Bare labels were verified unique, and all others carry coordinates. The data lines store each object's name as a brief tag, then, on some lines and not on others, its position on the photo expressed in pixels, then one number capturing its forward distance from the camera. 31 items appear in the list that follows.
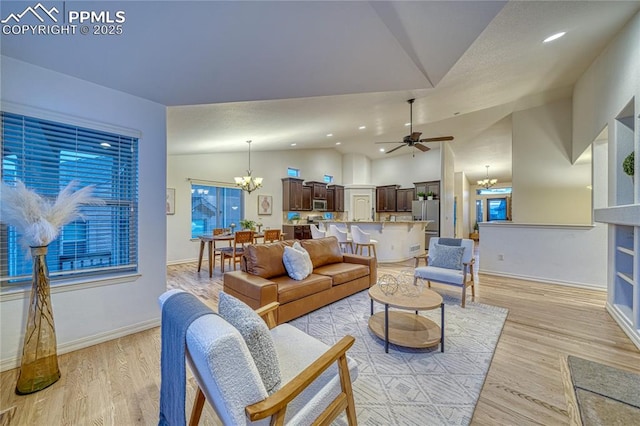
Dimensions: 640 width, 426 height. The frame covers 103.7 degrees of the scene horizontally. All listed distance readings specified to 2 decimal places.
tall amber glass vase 1.78
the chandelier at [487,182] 10.30
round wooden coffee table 2.24
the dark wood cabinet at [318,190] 8.90
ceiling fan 4.86
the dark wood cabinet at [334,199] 9.61
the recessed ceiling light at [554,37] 2.88
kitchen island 6.31
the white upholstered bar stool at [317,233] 6.29
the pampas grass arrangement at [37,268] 1.74
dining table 4.97
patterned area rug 1.61
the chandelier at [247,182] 6.29
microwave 8.96
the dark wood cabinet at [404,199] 9.39
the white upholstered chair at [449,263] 3.30
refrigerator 8.32
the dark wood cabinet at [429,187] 8.57
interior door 9.76
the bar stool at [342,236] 5.81
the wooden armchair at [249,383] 0.87
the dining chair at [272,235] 5.82
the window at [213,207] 6.77
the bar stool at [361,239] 5.39
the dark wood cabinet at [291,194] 8.22
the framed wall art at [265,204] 7.96
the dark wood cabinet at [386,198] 9.82
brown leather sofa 2.73
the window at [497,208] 11.99
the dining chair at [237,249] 4.91
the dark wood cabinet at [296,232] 8.36
